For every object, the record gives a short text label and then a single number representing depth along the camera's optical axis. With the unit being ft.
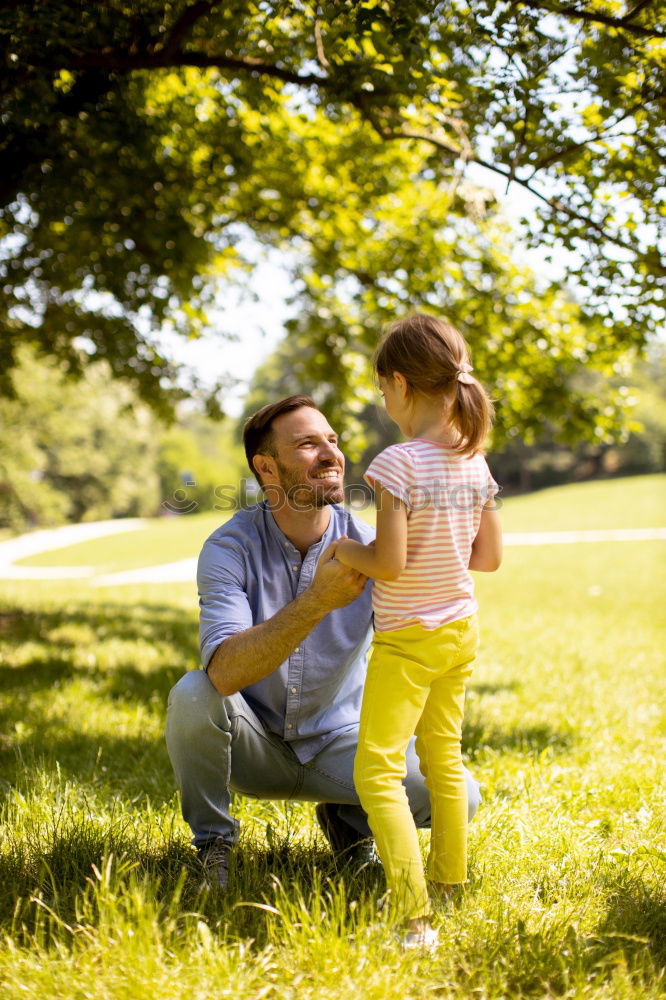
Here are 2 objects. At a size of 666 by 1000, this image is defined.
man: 7.78
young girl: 7.24
